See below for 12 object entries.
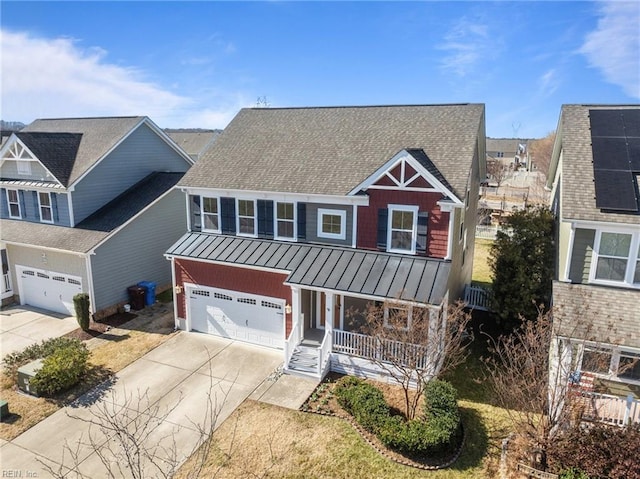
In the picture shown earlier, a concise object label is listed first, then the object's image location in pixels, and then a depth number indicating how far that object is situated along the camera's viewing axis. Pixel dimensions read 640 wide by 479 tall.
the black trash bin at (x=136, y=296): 21.58
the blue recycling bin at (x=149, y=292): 22.11
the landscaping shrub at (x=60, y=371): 14.43
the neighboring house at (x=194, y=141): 51.31
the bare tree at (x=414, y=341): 12.88
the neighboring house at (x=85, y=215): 20.73
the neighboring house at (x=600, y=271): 11.62
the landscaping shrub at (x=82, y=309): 18.81
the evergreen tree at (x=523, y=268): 16.06
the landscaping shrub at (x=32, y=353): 15.91
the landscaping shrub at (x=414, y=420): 11.38
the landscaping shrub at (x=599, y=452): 9.91
